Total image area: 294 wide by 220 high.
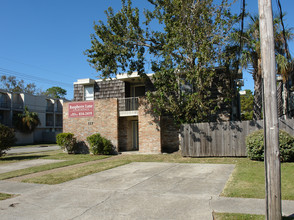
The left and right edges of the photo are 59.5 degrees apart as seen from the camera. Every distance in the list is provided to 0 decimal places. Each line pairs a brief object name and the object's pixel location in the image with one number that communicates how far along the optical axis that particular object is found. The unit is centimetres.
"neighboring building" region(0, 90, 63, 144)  3966
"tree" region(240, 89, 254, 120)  4081
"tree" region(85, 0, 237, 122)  1362
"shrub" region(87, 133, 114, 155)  1729
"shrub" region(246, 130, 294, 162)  1077
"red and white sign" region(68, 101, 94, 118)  1864
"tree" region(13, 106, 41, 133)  3916
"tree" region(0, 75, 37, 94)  5534
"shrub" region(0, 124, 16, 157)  1541
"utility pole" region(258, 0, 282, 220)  412
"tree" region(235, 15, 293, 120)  1452
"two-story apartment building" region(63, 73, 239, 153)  1684
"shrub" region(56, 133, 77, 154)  1817
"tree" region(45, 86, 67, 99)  7331
